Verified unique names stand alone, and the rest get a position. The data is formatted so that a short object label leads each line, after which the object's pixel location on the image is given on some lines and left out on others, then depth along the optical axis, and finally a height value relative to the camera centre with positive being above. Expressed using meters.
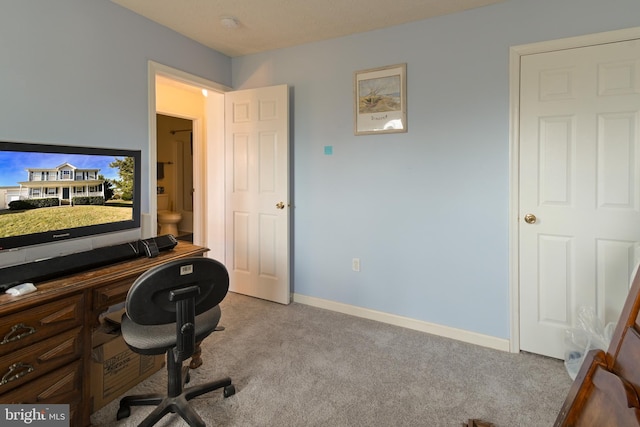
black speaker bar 1.51 -0.28
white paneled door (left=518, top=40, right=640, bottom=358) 2.04 +0.13
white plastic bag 2.00 -0.81
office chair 1.38 -0.48
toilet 5.80 -0.19
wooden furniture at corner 0.78 -0.45
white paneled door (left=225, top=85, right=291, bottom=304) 3.14 +0.16
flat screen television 1.72 +0.09
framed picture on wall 2.67 +0.88
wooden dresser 1.33 -0.56
